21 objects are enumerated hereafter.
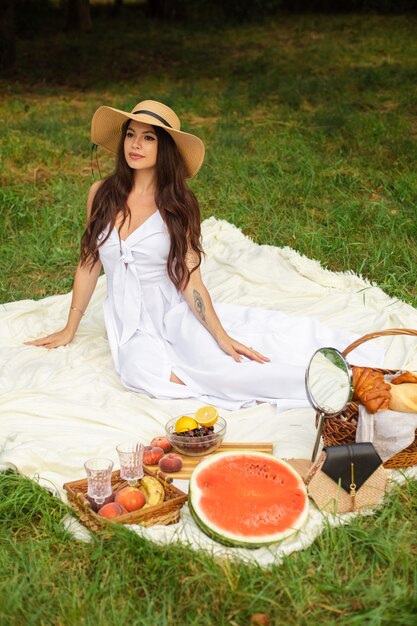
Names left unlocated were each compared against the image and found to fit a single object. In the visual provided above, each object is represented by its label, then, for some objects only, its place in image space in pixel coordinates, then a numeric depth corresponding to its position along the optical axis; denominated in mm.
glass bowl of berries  3668
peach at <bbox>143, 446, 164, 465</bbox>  3621
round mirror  3373
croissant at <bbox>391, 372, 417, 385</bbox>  3590
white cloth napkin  3449
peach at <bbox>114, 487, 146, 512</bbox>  3211
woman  4332
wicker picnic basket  3545
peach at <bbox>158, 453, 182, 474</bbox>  3557
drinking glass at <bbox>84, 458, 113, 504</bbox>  3203
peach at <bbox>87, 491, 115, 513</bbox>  3199
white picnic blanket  3619
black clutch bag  3250
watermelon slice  3049
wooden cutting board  3555
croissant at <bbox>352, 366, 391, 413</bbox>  3422
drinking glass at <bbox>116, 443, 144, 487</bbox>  3342
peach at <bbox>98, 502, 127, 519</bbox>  3141
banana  3273
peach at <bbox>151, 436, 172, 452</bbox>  3760
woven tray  3131
